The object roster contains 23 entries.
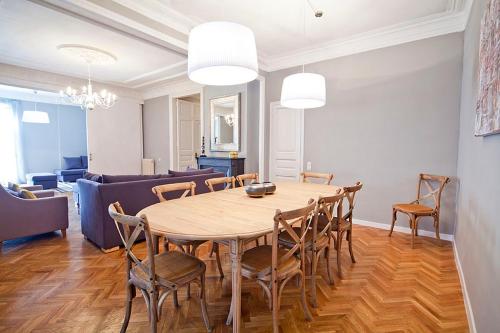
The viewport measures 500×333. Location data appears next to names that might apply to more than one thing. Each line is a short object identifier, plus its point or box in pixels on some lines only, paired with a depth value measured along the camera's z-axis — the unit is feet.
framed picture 4.38
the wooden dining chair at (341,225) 7.43
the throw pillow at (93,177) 9.63
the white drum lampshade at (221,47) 5.19
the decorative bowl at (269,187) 7.77
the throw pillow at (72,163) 25.99
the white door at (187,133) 20.99
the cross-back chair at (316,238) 5.98
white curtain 23.08
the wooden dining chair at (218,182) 7.54
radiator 22.71
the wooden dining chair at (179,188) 6.51
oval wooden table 4.50
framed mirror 17.10
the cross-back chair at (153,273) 4.42
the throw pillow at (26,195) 10.51
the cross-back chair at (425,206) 9.70
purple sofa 9.14
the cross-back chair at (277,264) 4.67
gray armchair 9.49
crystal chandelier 13.05
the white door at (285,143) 14.48
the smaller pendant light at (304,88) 8.06
